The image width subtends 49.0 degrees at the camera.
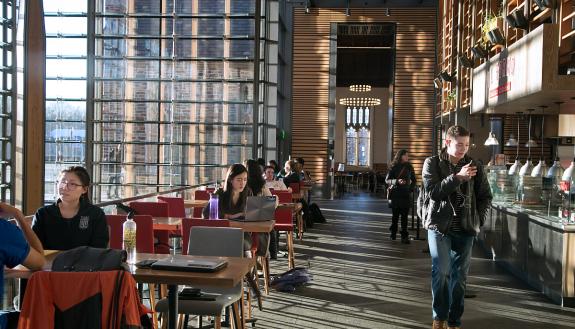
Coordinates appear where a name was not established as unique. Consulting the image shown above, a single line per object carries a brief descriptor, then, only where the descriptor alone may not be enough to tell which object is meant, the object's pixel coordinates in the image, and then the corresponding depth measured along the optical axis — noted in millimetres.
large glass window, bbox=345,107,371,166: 31844
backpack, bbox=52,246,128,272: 2799
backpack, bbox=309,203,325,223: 13727
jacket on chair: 2643
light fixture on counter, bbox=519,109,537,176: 8250
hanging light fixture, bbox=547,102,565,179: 7290
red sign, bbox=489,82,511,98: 9084
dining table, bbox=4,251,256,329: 3271
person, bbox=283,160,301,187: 12312
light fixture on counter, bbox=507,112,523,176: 9086
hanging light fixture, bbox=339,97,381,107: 26422
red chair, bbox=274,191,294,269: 7746
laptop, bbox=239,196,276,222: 6105
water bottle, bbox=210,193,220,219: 6000
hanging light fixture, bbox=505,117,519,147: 12977
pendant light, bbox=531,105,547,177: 7875
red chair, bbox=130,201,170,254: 6785
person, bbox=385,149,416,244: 10445
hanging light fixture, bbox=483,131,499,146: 12336
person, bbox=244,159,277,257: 7473
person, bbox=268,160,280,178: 12151
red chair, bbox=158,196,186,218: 7422
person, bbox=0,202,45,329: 2844
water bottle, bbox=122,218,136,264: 3870
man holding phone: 4582
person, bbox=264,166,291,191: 10442
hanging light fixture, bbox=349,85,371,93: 25703
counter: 6117
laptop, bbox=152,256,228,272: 3408
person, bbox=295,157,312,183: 14350
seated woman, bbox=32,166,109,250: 4109
